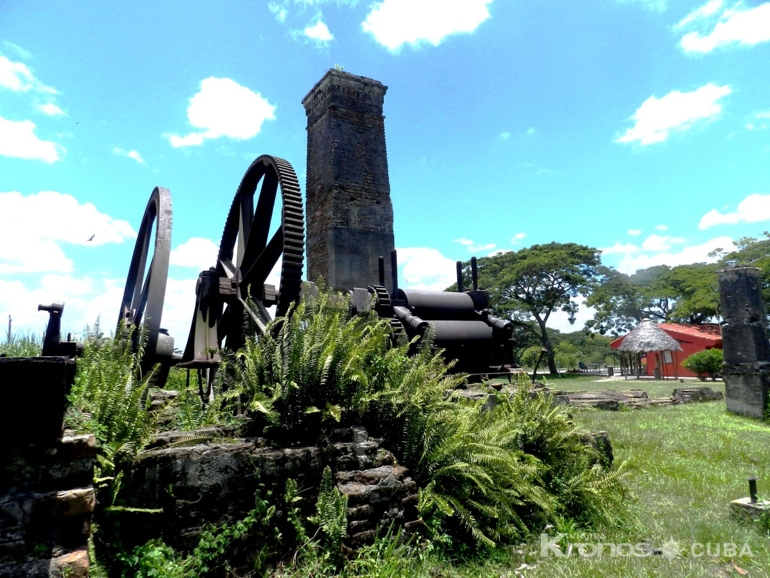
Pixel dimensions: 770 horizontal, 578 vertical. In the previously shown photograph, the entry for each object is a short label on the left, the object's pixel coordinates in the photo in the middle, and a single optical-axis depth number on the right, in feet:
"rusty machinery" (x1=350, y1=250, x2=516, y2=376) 25.20
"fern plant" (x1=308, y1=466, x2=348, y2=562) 9.02
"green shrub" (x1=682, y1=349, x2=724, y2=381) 67.31
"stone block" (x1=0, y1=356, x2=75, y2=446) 6.56
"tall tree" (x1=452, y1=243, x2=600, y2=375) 103.30
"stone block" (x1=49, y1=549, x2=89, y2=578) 6.57
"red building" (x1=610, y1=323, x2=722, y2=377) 99.09
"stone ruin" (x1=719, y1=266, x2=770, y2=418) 32.14
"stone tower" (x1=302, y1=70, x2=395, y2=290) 58.85
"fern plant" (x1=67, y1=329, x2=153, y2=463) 8.16
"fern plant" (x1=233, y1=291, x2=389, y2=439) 10.41
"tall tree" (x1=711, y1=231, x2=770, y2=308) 90.33
